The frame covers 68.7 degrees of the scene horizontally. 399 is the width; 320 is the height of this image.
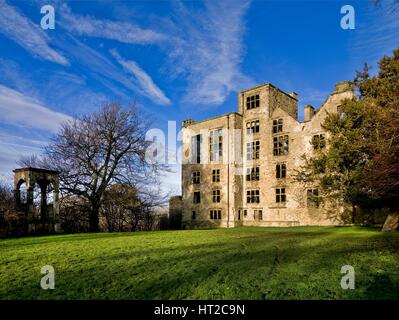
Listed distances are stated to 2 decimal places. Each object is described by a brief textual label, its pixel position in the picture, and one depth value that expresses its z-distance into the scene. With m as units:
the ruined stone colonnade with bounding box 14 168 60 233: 21.19
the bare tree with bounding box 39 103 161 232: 25.92
